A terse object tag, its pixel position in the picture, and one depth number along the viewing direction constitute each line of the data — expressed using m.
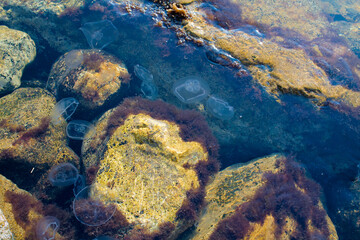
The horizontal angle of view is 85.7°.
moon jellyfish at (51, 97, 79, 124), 4.96
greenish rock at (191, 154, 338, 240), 3.63
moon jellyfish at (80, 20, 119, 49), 5.84
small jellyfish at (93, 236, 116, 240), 3.44
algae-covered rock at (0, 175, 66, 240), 3.31
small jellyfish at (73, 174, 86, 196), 4.15
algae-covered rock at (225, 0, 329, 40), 5.99
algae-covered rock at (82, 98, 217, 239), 3.48
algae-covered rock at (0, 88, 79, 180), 4.19
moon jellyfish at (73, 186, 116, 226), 3.37
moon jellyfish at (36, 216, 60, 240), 3.50
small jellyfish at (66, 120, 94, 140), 4.99
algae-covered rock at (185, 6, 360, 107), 4.34
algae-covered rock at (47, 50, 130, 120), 5.07
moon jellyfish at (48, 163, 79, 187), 4.40
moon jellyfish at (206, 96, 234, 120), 5.03
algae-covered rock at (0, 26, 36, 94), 5.12
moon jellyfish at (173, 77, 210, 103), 5.09
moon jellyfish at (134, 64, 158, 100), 5.66
